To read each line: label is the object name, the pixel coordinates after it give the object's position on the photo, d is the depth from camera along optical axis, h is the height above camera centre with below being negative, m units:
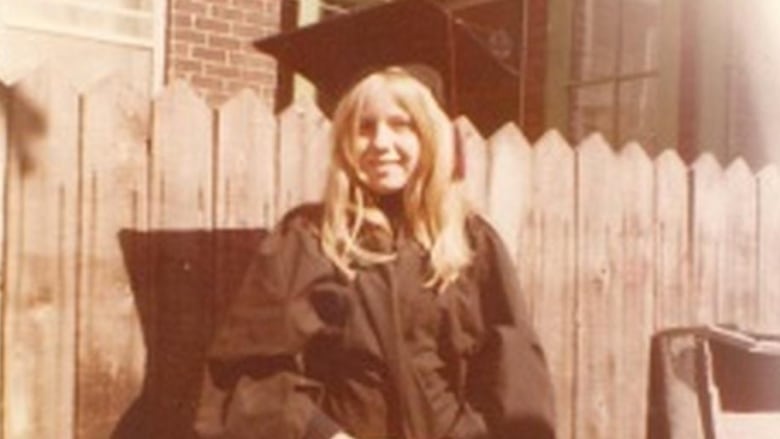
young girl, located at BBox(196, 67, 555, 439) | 3.52 -0.27
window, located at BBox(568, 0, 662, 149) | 9.25 +1.08
